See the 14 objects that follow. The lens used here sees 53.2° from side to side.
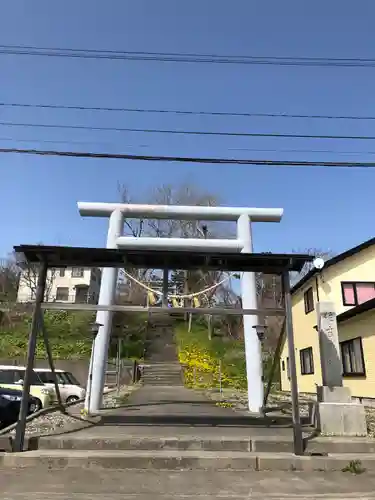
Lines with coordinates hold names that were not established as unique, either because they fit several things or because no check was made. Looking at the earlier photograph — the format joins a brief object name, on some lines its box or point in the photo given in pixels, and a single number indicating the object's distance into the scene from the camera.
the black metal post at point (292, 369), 6.08
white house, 46.33
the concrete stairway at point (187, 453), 5.65
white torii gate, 9.82
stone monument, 7.31
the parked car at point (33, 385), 13.37
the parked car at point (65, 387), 16.20
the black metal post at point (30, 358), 6.03
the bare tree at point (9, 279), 47.03
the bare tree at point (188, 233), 21.26
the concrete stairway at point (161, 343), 33.67
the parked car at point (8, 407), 9.96
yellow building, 13.52
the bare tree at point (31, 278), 41.19
